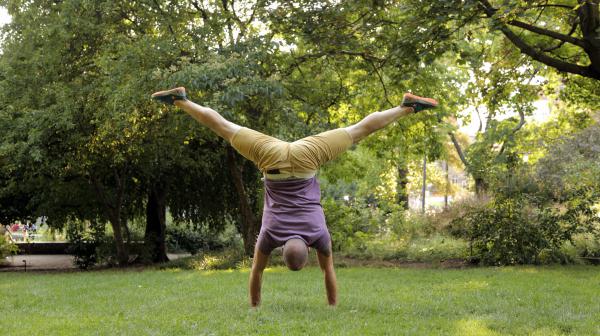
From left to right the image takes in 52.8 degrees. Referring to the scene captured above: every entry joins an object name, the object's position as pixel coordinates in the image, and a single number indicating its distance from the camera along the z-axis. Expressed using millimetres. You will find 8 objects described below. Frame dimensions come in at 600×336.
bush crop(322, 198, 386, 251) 17656
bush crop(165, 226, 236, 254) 25047
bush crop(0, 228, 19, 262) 18358
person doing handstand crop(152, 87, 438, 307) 6609
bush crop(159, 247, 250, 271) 16031
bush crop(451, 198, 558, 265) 14078
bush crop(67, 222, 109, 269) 18938
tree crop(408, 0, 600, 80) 9805
